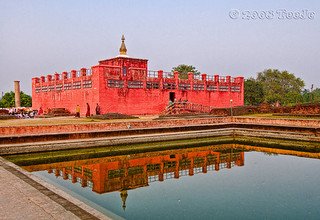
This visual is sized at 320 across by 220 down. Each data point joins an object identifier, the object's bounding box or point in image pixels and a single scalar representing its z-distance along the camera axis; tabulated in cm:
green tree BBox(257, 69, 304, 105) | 7831
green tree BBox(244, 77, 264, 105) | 7075
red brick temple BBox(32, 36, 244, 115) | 3195
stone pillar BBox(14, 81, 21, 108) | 5022
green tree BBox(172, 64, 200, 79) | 7988
